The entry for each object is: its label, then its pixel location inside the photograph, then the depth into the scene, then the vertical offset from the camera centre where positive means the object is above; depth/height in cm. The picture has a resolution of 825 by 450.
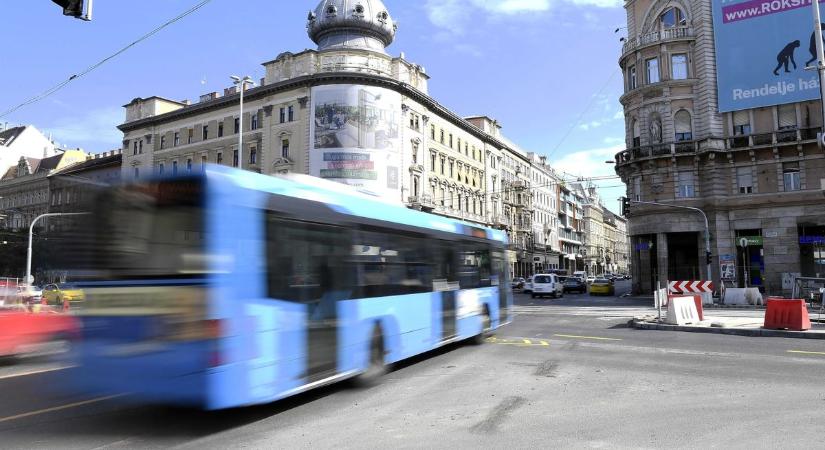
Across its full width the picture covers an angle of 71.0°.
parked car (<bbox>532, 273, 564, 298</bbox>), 4088 -94
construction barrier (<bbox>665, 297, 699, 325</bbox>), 1734 -126
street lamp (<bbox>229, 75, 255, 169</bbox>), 3071 +1060
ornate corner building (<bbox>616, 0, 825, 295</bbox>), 3809 +705
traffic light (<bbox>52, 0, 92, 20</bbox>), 743 +350
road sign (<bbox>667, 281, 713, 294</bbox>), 2183 -66
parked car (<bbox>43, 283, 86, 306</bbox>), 2844 -75
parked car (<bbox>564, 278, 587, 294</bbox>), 5019 -118
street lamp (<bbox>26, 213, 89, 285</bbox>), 3208 +59
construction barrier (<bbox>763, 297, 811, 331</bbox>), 1495 -123
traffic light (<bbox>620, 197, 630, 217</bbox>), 3504 +394
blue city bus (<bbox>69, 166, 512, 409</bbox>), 580 -15
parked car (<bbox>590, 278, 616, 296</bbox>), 4544 -127
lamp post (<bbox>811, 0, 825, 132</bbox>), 1712 +666
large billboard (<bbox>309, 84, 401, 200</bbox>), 5006 +1204
